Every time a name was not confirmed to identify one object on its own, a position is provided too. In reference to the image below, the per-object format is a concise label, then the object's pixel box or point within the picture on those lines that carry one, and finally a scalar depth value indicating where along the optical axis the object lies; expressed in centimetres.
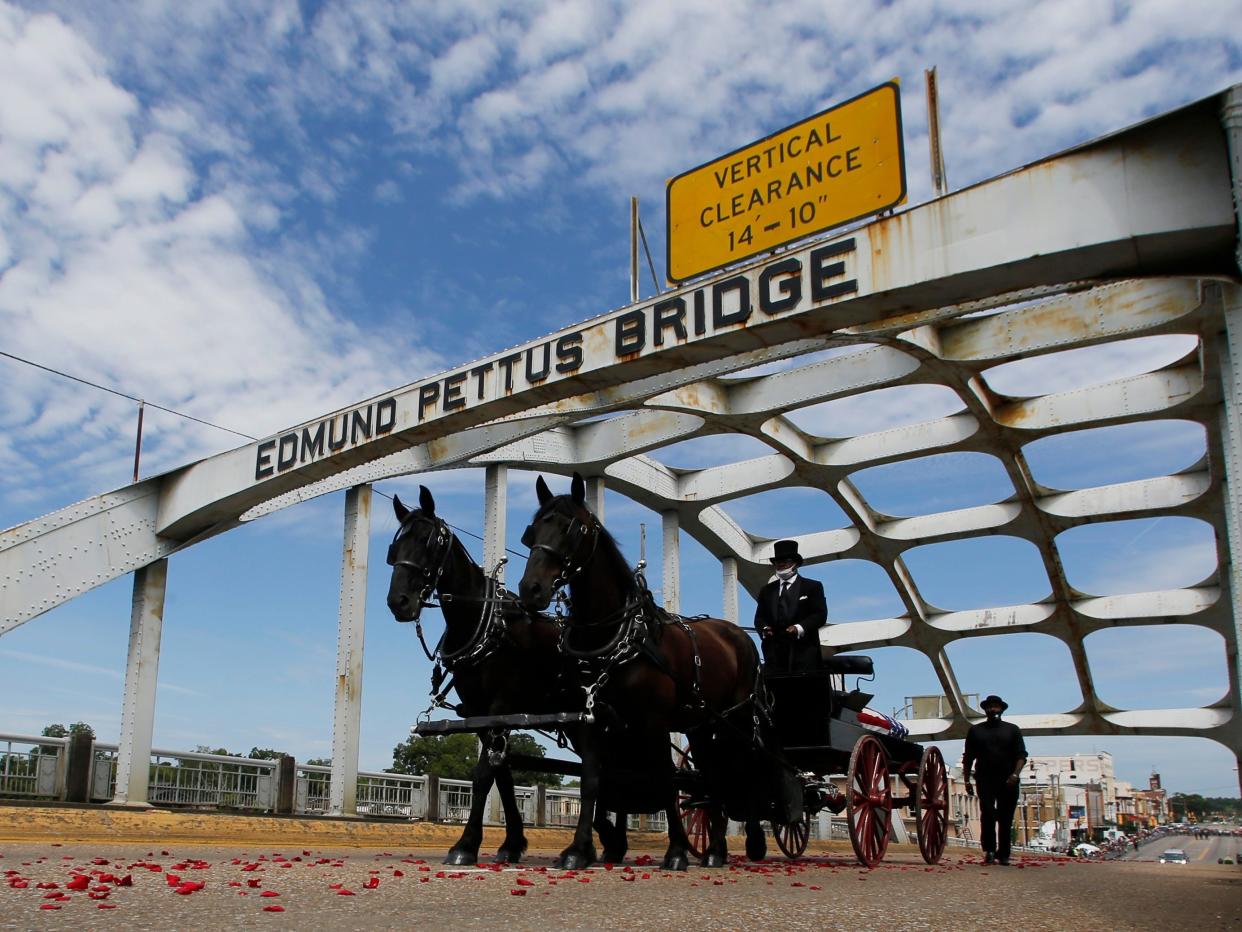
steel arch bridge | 850
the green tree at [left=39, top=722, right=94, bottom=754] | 4628
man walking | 1230
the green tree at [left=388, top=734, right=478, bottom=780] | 6831
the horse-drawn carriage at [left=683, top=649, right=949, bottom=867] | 957
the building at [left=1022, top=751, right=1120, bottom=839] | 14338
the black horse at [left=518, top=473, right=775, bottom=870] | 759
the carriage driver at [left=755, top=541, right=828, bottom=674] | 1000
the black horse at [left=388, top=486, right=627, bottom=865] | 780
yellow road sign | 1048
